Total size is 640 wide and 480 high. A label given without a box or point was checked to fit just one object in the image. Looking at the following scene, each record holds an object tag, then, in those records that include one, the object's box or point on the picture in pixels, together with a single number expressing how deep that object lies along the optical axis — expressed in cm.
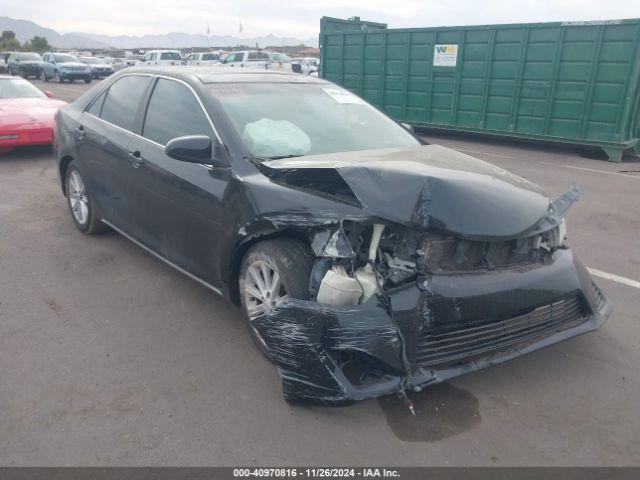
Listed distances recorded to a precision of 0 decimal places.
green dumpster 1048
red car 900
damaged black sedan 266
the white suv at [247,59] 2701
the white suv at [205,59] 3051
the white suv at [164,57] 3256
